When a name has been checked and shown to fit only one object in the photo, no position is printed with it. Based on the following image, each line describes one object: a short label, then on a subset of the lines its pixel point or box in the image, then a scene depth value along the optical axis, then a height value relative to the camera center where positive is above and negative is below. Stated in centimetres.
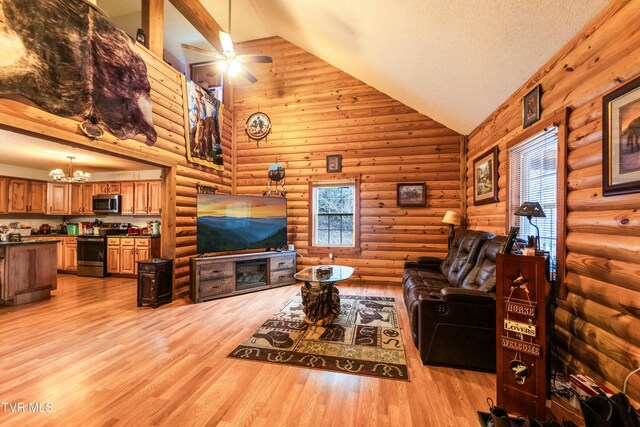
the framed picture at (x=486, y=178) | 351 +54
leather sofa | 219 -99
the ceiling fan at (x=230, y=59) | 368 +233
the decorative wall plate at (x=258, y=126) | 570 +193
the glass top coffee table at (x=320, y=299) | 306 -104
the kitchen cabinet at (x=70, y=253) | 584 -93
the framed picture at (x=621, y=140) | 150 +46
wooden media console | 402 -105
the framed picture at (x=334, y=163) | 536 +104
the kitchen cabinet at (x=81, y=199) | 621 +31
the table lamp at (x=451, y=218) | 442 -8
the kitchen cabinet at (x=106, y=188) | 607 +58
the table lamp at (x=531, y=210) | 210 +3
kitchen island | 369 -90
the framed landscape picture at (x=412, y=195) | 501 +36
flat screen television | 426 -17
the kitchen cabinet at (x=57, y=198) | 605 +33
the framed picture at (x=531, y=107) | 252 +109
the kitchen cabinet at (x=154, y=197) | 586 +35
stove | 566 -93
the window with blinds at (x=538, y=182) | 242 +35
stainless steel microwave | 590 +21
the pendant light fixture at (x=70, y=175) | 502 +73
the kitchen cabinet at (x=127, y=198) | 595 +33
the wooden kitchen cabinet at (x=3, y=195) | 539 +35
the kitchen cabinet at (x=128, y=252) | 553 -86
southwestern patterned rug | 226 -133
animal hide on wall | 235 +159
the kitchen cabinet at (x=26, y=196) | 554 +36
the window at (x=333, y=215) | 538 -4
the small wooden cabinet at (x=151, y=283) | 374 -103
